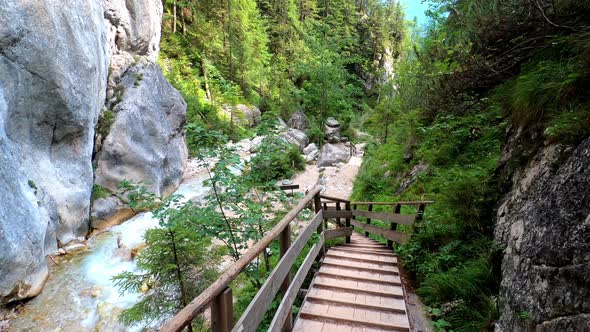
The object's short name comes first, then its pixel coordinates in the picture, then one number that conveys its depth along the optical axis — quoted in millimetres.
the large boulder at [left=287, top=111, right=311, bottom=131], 28195
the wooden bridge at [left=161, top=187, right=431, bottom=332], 1644
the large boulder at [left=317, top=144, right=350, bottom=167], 22516
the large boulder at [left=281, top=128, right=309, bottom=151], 24203
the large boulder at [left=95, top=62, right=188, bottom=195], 13508
